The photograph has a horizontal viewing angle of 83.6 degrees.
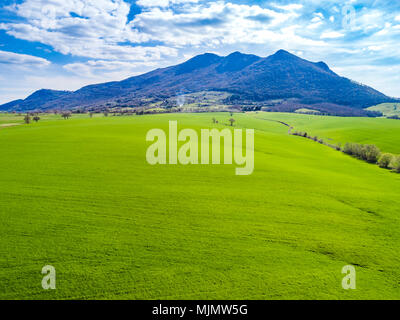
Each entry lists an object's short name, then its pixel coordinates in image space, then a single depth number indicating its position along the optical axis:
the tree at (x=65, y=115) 136.40
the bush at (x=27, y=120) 102.69
